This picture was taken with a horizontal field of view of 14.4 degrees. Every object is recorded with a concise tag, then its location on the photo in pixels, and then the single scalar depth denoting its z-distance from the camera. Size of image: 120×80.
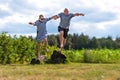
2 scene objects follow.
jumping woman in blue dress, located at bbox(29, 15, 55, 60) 19.48
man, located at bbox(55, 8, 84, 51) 19.41
